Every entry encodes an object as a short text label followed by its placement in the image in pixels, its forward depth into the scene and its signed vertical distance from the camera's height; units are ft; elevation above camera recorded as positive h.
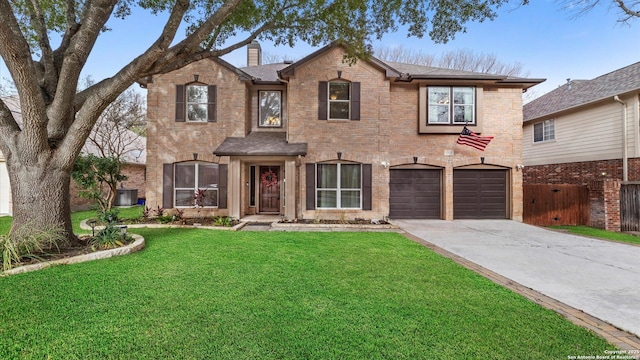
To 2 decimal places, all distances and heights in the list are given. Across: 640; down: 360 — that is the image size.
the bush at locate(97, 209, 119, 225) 20.76 -2.89
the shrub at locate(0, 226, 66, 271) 14.98 -3.77
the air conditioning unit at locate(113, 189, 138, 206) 49.39 -2.76
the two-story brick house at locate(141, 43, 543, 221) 33.40 +5.97
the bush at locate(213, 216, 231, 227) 29.06 -4.44
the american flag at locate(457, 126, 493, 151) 32.58 +5.47
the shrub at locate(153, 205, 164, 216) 33.47 -3.69
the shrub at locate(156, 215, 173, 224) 29.93 -4.23
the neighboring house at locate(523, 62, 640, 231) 31.58 +6.52
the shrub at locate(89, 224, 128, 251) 18.38 -4.13
